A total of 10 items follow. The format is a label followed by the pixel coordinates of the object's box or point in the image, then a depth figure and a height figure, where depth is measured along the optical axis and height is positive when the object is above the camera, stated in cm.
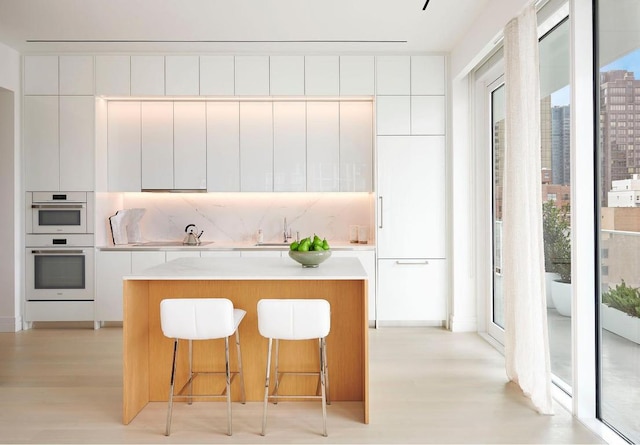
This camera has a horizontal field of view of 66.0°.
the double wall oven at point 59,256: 532 -33
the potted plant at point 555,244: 333 -14
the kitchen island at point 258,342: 338 -80
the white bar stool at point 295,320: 283 -55
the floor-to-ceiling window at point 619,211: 252 +7
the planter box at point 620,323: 251 -54
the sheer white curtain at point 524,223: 312 +1
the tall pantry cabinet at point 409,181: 540 +48
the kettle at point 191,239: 562 -16
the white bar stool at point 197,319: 283 -54
